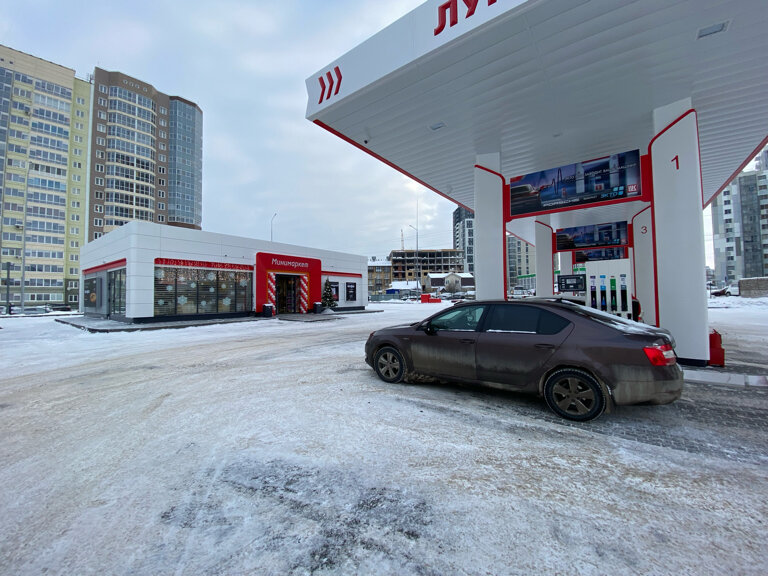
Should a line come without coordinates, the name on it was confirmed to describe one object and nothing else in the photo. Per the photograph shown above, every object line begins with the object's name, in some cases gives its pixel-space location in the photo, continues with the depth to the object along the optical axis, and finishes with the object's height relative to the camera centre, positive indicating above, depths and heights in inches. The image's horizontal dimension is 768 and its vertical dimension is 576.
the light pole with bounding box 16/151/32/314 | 1960.6 +815.3
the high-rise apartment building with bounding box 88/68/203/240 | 2245.3 +1018.4
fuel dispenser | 367.6 +12.1
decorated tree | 1026.1 +5.8
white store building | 665.6 +59.0
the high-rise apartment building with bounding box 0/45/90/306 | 1936.5 +767.4
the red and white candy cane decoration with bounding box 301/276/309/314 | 969.5 +11.8
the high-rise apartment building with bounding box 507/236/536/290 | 4845.0 +560.8
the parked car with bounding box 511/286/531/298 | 2774.1 +56.8
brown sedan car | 143.3 -27.2
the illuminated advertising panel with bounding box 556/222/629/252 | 552.7 +105.2
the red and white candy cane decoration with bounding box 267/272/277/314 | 873.5 +24.5
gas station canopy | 205.8 +169.2
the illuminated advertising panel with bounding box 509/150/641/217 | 320.7 +115.8
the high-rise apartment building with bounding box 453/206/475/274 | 5054.1 +976.8
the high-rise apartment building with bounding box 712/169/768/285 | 3088.1 +649.3
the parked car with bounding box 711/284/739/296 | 1670.8 +18.5
